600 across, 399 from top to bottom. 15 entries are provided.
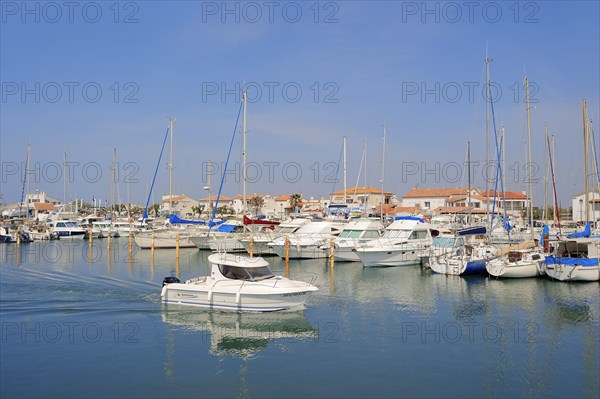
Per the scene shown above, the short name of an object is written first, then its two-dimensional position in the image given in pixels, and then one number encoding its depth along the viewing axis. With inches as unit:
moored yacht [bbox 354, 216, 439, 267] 1503.4
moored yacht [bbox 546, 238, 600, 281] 1178.0
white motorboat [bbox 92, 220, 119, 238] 3063.5
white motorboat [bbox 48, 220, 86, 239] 2898.6
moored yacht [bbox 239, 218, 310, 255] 1840.6
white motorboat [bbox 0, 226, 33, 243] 2699.3
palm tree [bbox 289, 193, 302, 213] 4407.0
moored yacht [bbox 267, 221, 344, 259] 1713.8
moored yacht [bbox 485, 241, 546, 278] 1247.1
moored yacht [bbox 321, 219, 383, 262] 1637.6
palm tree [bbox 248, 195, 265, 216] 4584.2
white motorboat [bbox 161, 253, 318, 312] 868.0
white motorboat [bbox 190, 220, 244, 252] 1937.7
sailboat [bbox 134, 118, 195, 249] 2151.8
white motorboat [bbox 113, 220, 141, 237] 3088.1
